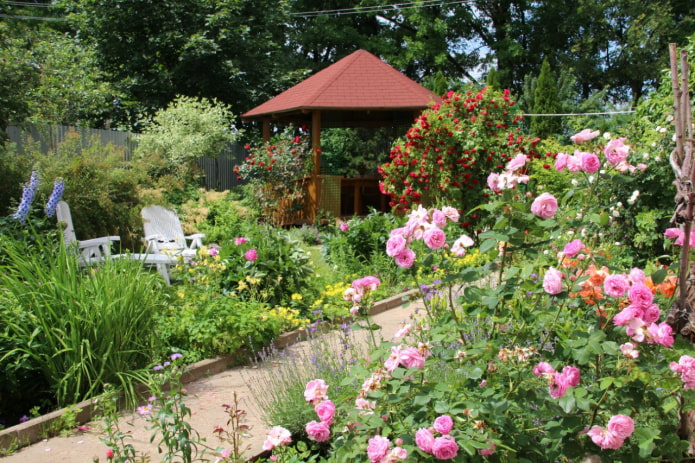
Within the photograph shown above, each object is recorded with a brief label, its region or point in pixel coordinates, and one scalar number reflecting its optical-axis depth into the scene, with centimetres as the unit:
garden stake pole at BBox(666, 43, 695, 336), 210
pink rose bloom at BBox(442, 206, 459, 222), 213
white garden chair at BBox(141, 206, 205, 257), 722
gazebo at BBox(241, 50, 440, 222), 1245
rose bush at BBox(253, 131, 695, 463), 179
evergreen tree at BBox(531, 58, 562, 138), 1736
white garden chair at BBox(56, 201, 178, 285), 586
